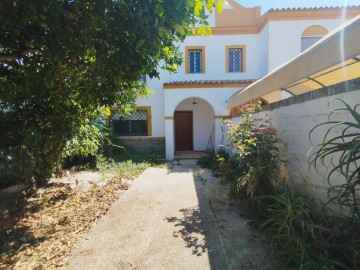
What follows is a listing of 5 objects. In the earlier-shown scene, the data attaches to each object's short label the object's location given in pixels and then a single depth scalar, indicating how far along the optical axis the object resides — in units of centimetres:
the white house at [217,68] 1292
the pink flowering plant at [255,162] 456
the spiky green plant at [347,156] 221
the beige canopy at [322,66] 272
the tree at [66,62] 318
